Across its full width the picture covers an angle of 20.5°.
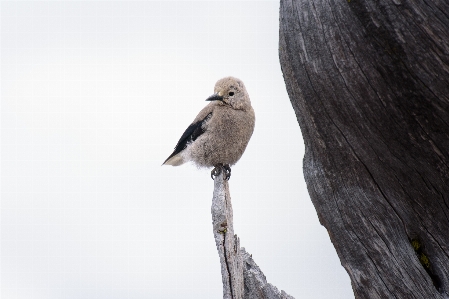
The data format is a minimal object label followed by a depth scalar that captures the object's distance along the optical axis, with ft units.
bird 53.06
